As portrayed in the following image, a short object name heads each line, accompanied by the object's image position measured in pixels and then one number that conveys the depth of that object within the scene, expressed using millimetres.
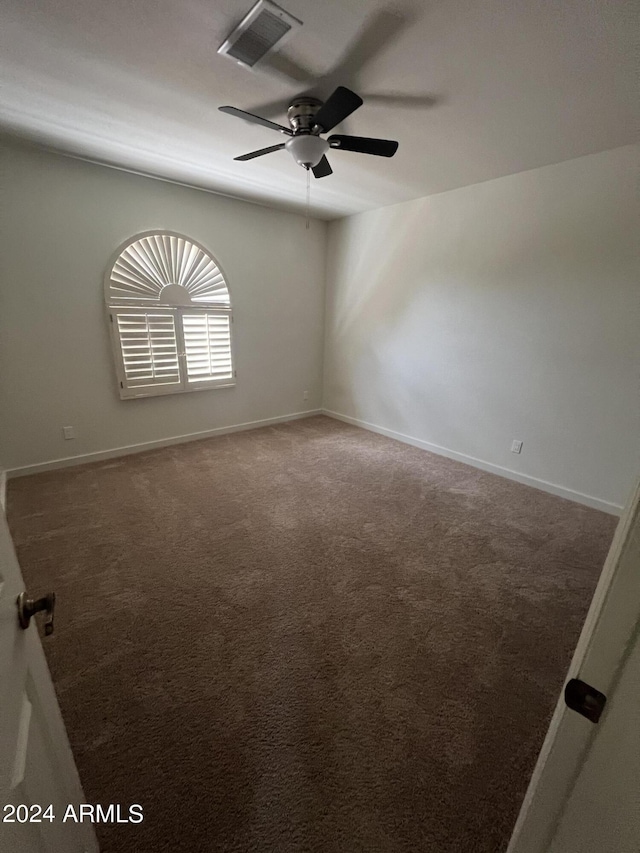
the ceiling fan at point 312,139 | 1898
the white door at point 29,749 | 534
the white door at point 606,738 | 501
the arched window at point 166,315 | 3260
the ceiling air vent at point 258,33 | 1380
